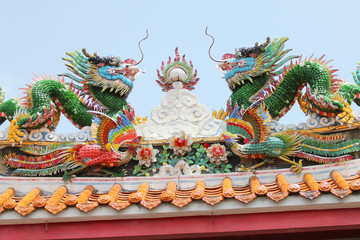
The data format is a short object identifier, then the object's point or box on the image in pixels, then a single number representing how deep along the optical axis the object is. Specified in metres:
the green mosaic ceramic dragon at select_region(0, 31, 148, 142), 7.09
